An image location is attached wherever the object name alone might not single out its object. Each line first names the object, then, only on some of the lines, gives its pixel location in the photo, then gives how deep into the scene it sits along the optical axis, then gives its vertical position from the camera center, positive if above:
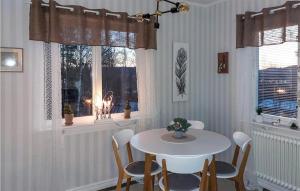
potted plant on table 2.84 -0.46
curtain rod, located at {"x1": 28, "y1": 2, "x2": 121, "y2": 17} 2.74 +0.86
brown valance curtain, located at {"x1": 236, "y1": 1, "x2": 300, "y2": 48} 2.80 +0.68
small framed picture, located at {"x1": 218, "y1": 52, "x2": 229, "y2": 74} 3.78 +0.32
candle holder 3.36 -0.29
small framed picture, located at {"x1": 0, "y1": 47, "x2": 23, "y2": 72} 2.63 +0.27
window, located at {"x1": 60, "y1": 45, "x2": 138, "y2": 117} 3.19 +0.12
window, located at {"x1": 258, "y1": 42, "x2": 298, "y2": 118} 3.10 +0.06
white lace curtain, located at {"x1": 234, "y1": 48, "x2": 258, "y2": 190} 3.39 -0.10
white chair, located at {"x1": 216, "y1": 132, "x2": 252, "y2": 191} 2.70 -0.92
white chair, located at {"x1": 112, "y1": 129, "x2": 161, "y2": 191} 2.76 -0.91
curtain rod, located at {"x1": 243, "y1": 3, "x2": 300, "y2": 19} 2.77 +0.85
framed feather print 3.85 +0.21
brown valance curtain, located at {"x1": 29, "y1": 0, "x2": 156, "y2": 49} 2.72 +0.67
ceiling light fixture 2.06 +0.61
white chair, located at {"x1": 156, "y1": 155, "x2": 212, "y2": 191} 2.29 -0.78
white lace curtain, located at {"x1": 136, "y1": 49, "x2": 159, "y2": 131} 3.51 -0.03
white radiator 2.92 -0.86
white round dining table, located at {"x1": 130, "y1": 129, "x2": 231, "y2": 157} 2.43 -0.61
